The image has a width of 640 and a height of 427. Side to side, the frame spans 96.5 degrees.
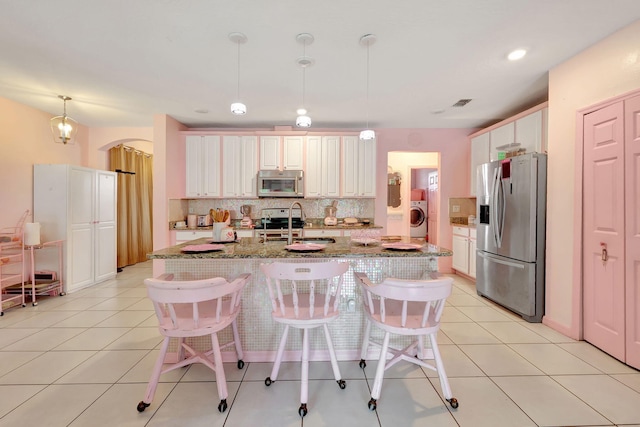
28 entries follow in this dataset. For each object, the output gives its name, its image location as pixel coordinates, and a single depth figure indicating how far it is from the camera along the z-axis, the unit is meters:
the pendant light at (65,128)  3.52
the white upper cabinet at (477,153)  4.35
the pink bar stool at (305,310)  1.66
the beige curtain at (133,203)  5.25
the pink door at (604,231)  2.19
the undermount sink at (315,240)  2.60
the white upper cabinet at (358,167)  4.66
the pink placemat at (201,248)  2.04
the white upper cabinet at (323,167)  4.65
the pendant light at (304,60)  2.30
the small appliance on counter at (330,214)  4.69
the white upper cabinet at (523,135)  3.30
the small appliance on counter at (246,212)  4.72
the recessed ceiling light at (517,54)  2.50
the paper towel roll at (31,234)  3.43
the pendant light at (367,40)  2.28
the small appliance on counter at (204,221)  4.73
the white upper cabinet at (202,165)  4.59
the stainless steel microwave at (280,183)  4.55
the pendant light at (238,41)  2.27
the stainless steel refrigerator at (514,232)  2.94
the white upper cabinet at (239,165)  4.61
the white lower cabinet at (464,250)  4.29
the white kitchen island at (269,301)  2.20
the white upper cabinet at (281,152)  4.62
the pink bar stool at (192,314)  1.56
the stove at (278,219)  4.68
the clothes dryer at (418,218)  7.39
